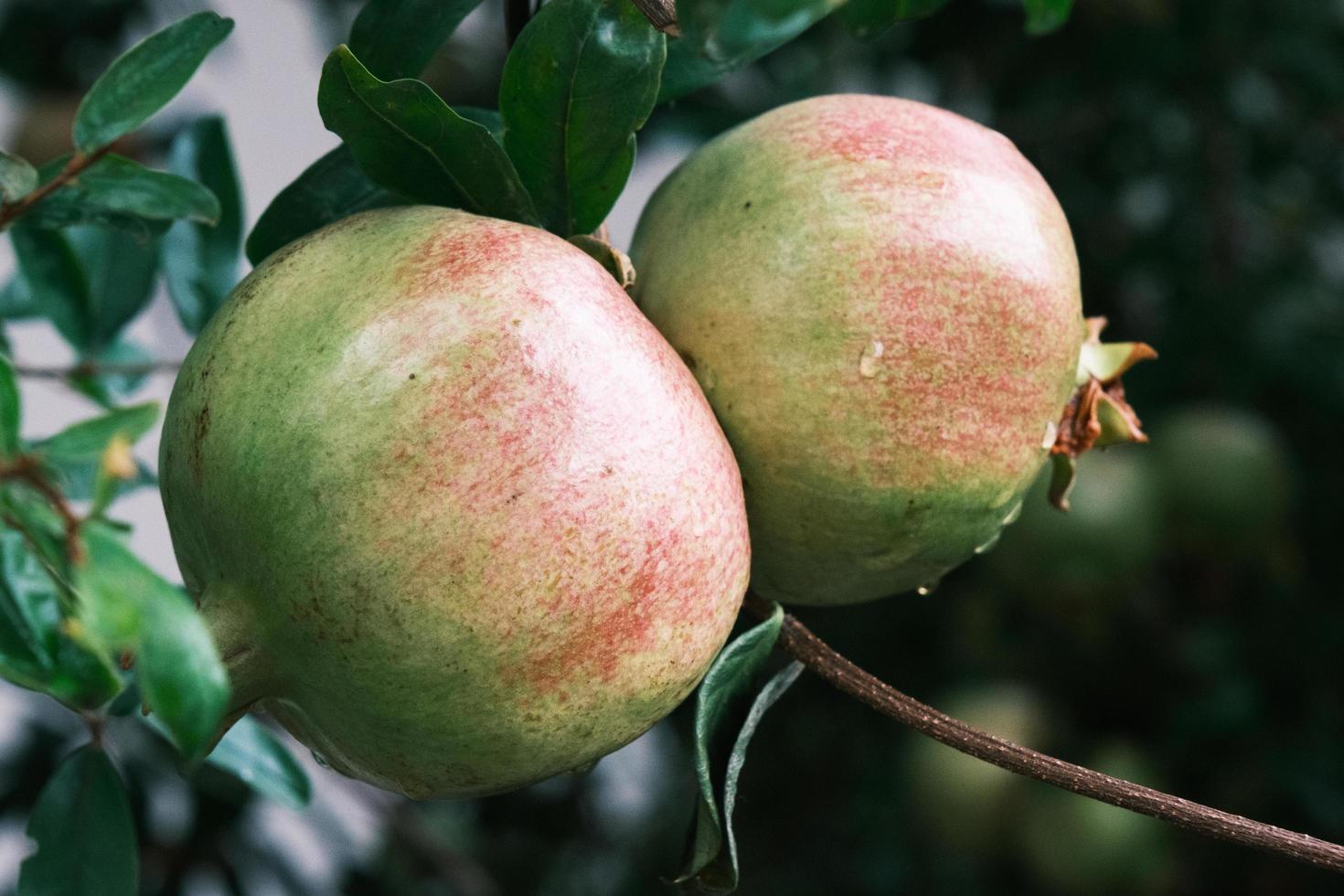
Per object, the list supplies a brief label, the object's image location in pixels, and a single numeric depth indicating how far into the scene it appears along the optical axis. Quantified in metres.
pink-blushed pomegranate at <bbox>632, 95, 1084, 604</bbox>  0.37
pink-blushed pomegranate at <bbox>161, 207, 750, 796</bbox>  0.35
